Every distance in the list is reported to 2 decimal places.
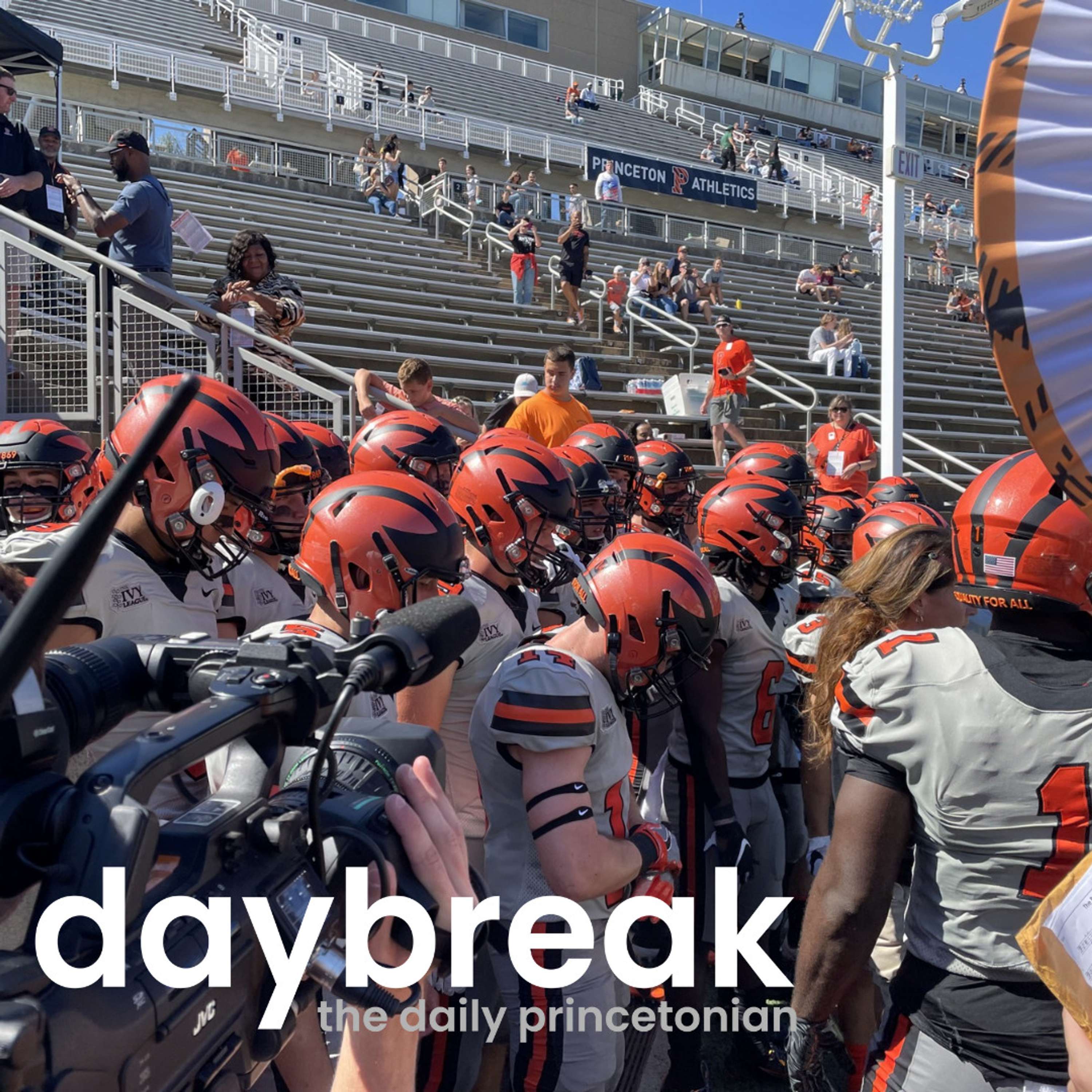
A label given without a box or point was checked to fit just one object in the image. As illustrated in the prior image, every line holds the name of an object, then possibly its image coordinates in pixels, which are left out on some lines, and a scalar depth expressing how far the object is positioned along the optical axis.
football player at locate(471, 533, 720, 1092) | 2.63
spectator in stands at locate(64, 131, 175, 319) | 7.39
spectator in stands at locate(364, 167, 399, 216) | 20.67
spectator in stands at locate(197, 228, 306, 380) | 7.75
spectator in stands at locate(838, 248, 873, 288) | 27.78
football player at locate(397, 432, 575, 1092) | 3.41
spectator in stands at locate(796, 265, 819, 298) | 25.02
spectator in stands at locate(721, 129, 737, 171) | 34.19
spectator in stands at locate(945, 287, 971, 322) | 26.48
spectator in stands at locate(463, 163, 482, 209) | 21.05
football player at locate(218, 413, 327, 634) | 4.08
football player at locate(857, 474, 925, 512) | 7.40
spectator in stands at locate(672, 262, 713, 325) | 19.72
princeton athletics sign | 29.72
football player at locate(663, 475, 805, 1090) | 3.89
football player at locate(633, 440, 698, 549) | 7.10
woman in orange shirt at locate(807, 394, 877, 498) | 10.68
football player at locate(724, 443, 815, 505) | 6.08
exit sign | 9.70
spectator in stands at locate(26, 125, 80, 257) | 8.11
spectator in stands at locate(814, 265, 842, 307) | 24.86
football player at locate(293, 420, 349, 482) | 6.09
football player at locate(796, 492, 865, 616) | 6.31
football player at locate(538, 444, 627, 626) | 6.26
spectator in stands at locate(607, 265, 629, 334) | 18.00
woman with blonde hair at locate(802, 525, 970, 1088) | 3.25
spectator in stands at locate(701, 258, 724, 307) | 21.05
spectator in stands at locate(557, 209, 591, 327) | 17.42
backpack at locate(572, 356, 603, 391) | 14.55
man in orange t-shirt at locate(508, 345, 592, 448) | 7.96
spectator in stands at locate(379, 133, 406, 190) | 21.03
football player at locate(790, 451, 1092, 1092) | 2.13
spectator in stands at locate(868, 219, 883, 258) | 28.44
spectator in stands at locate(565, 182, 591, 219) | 23.06
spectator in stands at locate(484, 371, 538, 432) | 8.62
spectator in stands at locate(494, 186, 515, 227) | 19.97
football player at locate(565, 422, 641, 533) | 6.70
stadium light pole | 9.62
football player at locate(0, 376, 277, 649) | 2.97
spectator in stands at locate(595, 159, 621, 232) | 26.47
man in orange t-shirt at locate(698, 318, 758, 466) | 13.39
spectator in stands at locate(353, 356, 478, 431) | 7.59
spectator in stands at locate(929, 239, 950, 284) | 29.70
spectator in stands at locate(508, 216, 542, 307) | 17.31
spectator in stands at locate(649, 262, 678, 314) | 19.09
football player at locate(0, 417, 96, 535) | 4.92
